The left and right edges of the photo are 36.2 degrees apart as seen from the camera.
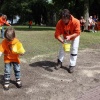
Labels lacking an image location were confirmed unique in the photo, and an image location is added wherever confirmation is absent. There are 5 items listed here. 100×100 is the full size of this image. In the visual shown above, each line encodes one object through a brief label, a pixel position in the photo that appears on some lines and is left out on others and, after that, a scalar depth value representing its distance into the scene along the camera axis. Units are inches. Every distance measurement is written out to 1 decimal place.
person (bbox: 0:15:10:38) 388.8
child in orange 132.0
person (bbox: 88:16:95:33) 542.4
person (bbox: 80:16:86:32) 537.2
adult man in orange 157.4
